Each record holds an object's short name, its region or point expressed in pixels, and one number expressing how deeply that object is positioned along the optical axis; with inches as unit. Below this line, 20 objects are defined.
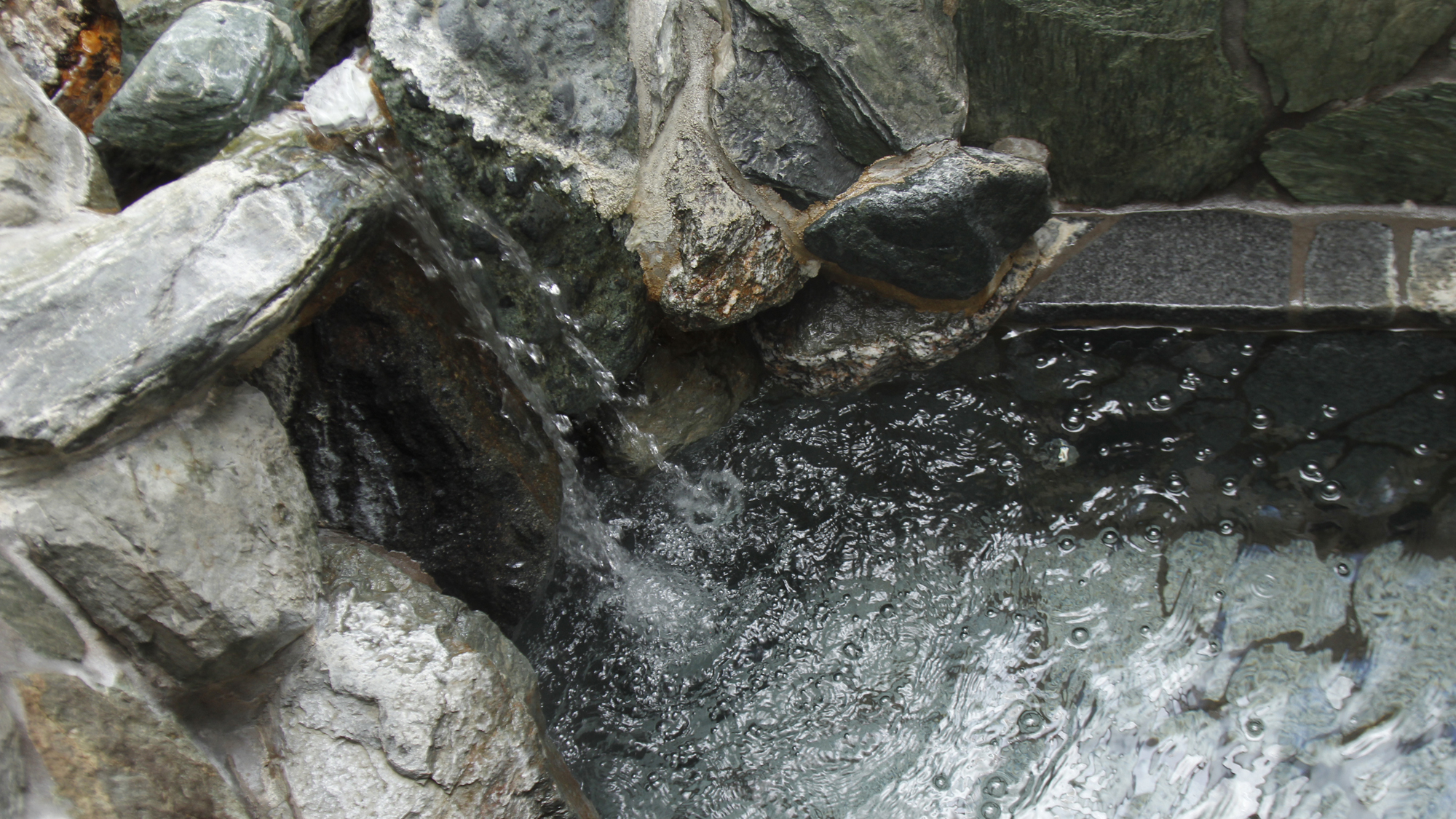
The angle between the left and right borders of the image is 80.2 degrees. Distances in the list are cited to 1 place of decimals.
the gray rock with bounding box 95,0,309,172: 66.7
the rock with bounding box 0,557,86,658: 50.6
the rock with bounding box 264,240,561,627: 73.9
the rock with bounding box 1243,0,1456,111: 67.4
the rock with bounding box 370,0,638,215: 68.6
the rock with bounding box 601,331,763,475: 90.0
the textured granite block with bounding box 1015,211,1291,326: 78.4
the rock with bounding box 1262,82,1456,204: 70.3
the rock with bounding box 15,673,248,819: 50.1
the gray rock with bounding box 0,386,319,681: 53.1
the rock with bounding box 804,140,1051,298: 76.0
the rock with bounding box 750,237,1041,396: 86.6
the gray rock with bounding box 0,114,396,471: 52.6
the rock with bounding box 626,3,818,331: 77.2
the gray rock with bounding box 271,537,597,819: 61.4
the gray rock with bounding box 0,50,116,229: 61.6
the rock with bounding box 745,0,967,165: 75.4
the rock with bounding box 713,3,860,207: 77.3
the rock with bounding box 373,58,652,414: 70.5
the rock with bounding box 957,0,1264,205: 73.2
